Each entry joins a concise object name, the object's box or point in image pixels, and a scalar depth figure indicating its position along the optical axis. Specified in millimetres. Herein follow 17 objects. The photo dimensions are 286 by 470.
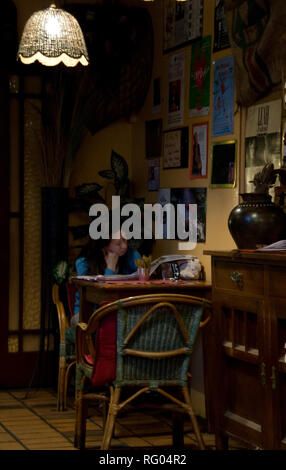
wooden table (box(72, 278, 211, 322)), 4832
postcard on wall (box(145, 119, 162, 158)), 5992
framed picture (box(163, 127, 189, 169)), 5588
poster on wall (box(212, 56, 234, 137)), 4980
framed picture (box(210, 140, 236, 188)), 4941
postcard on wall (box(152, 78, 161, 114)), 6004
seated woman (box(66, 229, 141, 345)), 5555
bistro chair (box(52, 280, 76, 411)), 5492
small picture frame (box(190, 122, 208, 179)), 5297
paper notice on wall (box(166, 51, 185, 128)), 5641
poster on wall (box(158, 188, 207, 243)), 5305
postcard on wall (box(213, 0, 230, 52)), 5023
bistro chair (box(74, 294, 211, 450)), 3967
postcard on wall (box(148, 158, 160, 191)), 6016
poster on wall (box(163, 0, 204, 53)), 5398
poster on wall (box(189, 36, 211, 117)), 5280
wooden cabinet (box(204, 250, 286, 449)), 3660
